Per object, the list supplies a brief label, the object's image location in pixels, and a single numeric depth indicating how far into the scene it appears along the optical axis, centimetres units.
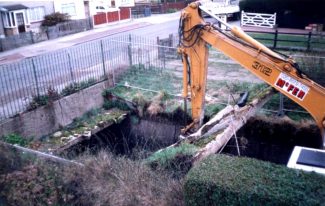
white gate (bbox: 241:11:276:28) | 2383
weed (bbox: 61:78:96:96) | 1310
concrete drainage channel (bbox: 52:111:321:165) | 1060
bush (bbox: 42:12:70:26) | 2805
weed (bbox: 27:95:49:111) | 1187
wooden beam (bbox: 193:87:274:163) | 874
